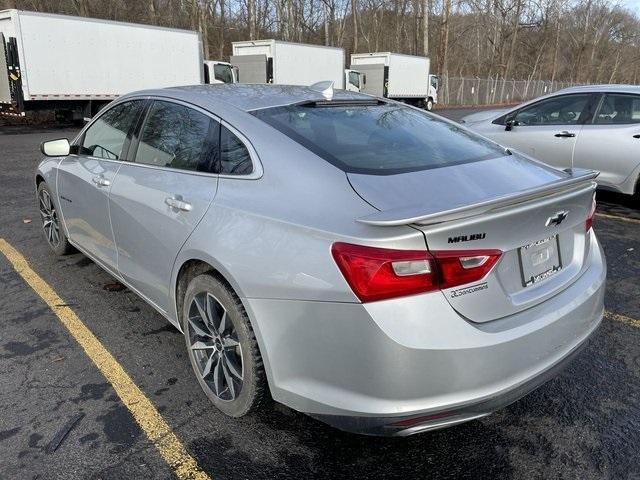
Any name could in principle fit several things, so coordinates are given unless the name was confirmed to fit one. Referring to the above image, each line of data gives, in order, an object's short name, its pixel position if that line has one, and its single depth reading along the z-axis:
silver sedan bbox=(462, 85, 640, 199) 6.38
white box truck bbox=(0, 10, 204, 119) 15.55
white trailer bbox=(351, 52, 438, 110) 29.30
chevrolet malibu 1.96
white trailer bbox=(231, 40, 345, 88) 22.19
